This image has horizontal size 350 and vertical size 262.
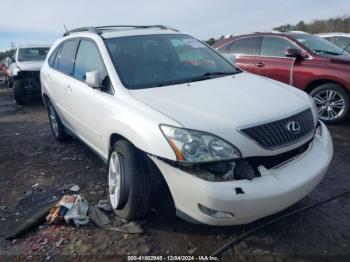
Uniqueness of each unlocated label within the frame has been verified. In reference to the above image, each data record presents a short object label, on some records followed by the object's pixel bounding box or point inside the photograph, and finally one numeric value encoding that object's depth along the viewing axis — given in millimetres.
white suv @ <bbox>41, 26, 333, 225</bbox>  2305
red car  5512
